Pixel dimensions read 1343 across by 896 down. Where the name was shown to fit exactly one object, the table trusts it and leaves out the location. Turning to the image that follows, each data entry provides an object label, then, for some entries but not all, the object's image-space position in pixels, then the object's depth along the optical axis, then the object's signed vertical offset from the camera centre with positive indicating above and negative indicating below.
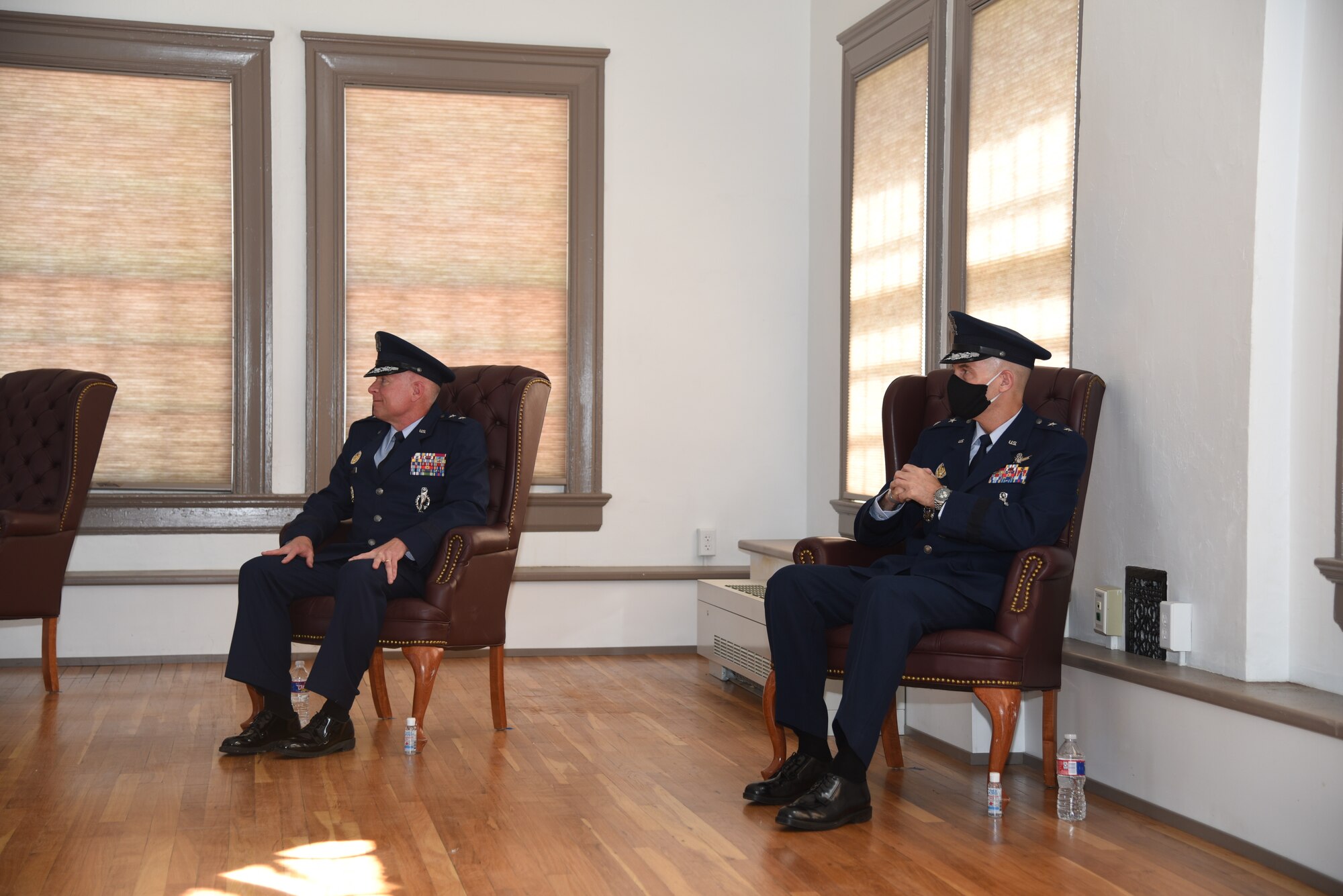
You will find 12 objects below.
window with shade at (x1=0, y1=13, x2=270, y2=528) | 5.45 +0.69
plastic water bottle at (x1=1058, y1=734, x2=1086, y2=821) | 3.17 -0.92
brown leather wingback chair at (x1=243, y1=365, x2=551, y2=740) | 3.87 -0.51
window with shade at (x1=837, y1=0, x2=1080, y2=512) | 3.98 +0.76
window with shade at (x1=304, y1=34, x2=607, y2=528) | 5.66 +0.78
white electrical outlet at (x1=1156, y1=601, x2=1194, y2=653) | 3.25 -0.55
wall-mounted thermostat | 3.51 -0.55
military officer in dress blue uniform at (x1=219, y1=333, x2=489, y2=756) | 3.76 -0.44
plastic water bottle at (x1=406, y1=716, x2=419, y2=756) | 3.81 -0.98
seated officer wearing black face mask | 3.10 -0.44
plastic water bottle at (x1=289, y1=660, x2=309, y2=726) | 4.24 -0.94
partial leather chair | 4.70 -0.27
